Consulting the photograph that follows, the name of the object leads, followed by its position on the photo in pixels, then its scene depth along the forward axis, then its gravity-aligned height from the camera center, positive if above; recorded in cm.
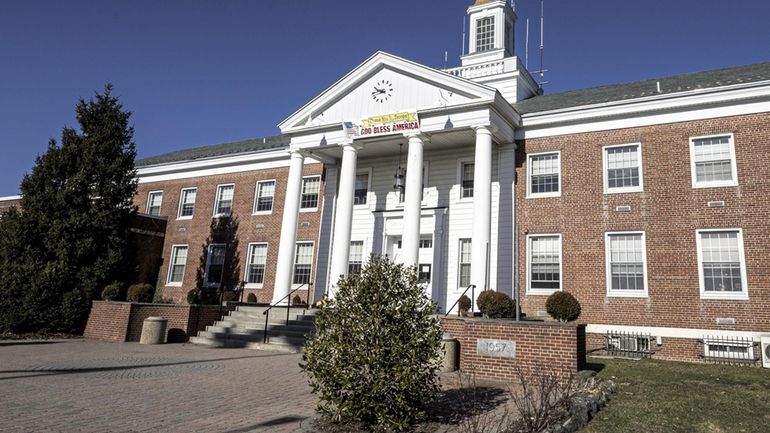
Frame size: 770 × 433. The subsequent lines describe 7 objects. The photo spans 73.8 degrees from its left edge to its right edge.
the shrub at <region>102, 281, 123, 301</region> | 1891 -43
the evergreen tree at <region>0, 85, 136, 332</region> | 1831 +187
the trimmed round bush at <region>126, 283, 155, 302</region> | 1875 -38
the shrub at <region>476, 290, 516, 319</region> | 1380 -1
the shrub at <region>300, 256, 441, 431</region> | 650 -69
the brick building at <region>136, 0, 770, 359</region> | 1594 +402
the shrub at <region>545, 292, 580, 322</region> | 1452 +6
